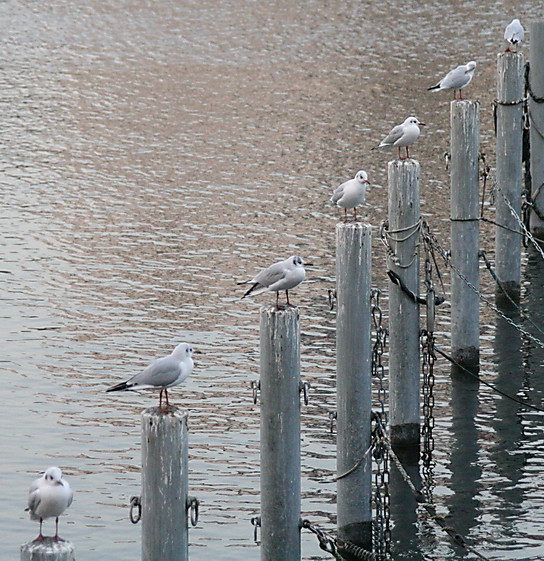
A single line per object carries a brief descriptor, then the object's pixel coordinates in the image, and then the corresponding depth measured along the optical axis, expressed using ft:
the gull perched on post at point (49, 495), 33.71
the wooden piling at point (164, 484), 33.50
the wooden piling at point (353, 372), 41.81
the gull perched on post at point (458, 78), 66.18
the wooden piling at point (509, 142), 64.90
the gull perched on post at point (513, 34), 72.38
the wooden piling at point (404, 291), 48.80
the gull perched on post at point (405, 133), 57.06
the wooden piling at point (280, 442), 38.68
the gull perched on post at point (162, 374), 37.63
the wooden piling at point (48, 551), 28.86
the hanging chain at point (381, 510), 41.86
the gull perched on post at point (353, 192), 47.60
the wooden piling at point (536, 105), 72.08
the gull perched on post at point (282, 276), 42.24
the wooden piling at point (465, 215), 55.93
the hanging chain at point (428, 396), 49.93
